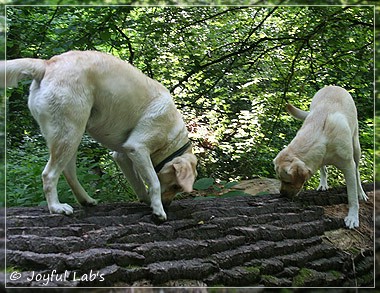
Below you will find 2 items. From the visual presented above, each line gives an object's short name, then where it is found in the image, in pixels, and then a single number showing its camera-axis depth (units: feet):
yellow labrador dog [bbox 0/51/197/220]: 9.87
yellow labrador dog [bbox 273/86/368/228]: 12.07
